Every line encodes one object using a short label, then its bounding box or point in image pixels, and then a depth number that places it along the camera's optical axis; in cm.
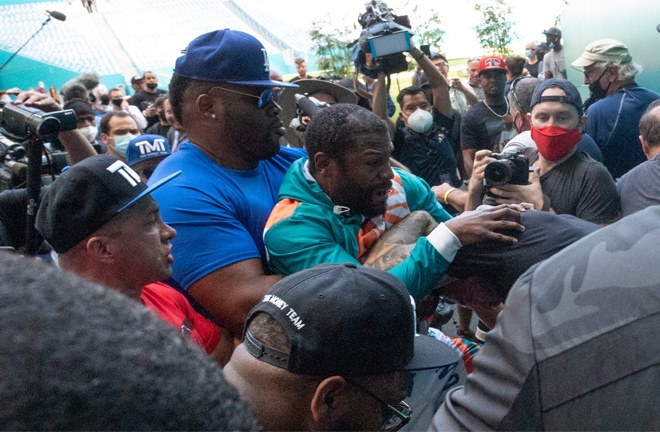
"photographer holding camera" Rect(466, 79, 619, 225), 325
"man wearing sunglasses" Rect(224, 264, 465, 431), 143
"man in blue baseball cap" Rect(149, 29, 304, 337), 224
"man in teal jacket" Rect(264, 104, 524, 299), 216
